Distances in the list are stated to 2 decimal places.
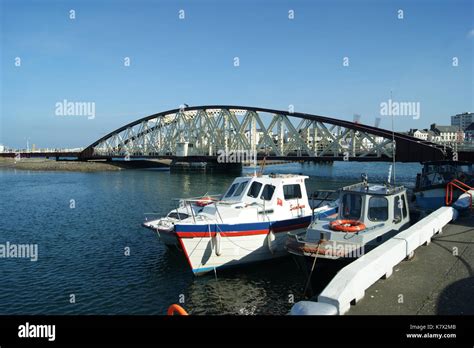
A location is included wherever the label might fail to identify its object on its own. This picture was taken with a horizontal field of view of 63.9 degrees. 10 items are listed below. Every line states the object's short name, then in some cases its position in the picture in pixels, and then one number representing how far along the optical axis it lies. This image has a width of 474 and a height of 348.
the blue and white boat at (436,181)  25.41
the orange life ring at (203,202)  21.22
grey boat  13.52
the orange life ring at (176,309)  7.10
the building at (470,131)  147.48
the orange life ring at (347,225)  14.09
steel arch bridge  70.81
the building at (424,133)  176.90
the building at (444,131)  189.25
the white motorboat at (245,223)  16.62
